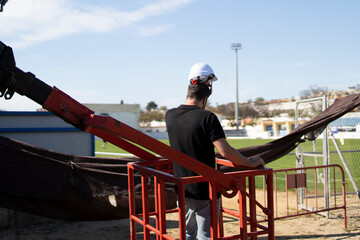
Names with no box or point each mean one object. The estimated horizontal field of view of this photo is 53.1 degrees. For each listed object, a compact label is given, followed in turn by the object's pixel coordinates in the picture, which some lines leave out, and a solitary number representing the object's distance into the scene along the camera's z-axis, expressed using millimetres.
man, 2973
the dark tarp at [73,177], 5867
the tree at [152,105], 146250
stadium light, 71744
